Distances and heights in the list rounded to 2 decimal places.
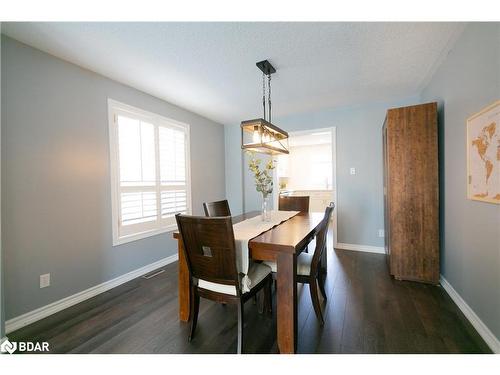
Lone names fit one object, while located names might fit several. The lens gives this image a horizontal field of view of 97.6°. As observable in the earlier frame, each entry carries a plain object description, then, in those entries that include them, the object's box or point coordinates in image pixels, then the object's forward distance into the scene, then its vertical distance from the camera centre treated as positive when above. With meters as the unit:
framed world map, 1.44 +0.18
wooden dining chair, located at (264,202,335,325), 1.76 -0.71
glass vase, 2.42 -0.33
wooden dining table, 1.46 -0.58
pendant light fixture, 2.09 +0.54
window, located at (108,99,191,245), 2.67 +0.21
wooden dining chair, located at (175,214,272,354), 1.42 -0.55
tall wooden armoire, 2.42 -0.12
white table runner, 1.57 -0.41
